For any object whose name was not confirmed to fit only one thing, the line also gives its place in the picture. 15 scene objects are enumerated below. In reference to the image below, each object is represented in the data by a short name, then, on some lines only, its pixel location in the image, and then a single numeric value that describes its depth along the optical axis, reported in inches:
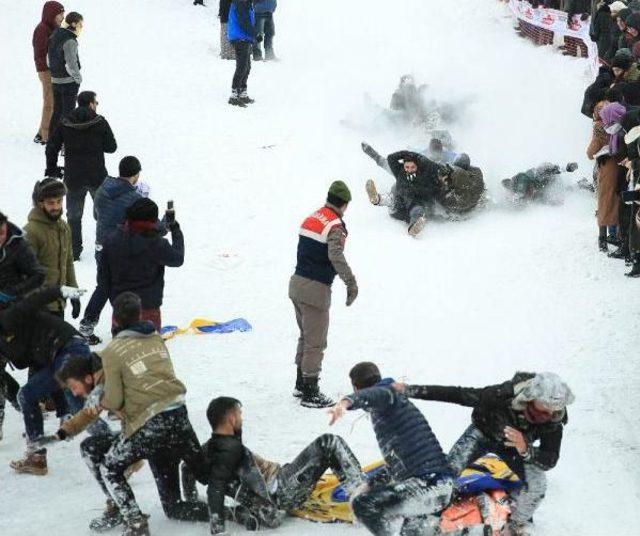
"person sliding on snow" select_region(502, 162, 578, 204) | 1034.7
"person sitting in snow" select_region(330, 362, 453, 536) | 492.7
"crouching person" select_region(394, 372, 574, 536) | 497.7
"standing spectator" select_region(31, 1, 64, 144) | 1120.8
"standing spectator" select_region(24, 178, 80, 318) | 657.0
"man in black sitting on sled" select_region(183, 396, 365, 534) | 523.2
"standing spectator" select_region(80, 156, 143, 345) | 730.2
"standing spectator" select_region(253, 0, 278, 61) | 1482.5
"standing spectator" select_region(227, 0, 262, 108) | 1273.4
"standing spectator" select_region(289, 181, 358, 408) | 668.1
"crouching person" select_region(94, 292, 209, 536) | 512.7
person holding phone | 654.5
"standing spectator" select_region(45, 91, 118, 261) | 864.9
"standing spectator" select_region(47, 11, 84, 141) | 1074.1
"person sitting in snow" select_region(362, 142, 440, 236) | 995.3
